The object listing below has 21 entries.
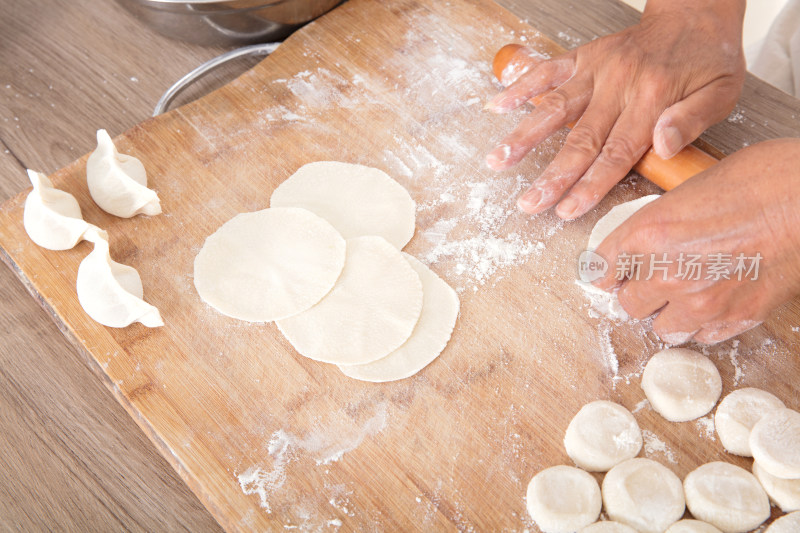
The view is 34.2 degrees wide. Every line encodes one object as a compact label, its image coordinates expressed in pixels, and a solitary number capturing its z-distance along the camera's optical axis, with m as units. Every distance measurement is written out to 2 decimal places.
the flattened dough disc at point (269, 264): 0.78
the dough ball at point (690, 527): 0.71
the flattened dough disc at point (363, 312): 0.76
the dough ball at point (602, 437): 0.74
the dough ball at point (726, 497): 0.72
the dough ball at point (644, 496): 0.72
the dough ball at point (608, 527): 0.71
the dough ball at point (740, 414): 0.74
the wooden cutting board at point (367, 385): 0.74
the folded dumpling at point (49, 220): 0.78
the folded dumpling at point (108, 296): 0.76
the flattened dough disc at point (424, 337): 0.76
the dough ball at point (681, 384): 0.75
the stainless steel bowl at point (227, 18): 0.85
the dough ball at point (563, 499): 0.72
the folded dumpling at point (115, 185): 0.80
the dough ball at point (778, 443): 0.71
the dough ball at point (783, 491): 0.72
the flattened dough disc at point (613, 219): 0.81
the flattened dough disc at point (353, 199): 0.81
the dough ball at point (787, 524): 0.70
